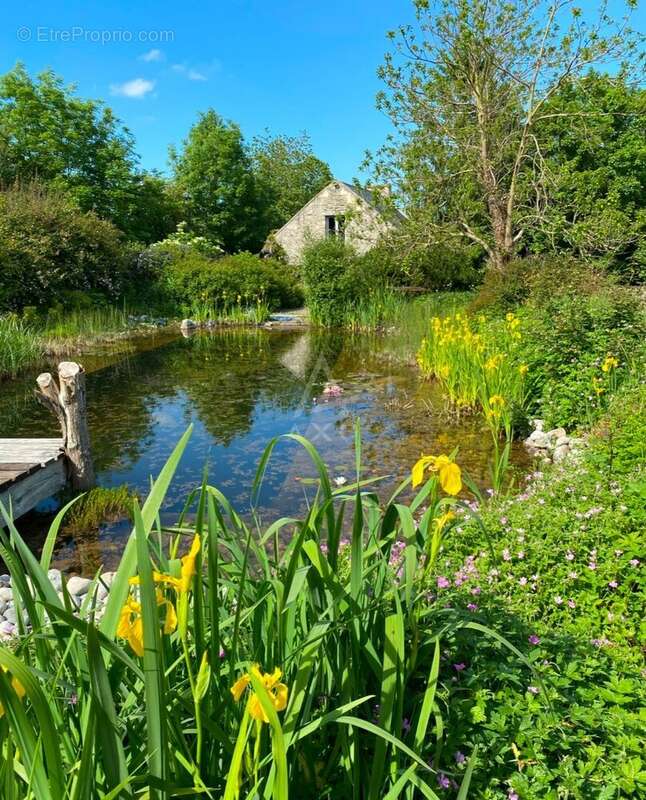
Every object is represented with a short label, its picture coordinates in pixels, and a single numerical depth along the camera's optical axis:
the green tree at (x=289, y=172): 49.16
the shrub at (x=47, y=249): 13.83
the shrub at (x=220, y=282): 18.70
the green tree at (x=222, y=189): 35.88
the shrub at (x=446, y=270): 17.45
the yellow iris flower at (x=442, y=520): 1.38
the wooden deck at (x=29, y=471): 4.18
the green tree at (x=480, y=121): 11.56
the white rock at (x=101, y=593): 3.21
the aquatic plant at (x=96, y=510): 4.52
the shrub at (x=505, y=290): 10.55
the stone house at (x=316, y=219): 26.42
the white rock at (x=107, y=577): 3.65
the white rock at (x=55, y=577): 3.47
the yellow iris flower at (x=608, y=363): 4.77
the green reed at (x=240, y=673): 0.92
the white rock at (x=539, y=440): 5.59
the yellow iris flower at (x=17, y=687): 0.94
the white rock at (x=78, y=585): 3.35
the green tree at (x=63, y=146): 25.39
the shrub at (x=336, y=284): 17.50
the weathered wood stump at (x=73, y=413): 4.76
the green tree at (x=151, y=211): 28.67
